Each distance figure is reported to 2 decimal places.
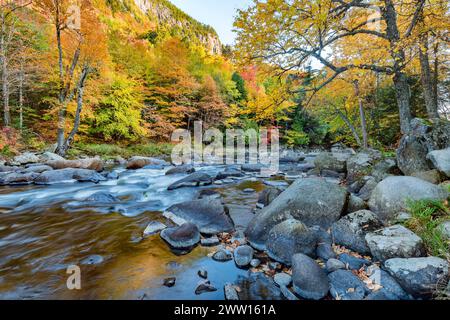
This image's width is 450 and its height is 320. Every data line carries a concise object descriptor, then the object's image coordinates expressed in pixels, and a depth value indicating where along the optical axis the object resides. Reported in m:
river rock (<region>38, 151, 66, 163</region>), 10.23
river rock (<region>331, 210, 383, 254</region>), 3.01
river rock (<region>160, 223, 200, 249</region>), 3.39
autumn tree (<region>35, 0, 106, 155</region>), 11.35
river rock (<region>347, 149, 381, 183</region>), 6.47
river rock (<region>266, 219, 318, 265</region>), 2.90
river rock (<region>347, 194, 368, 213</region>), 3.91
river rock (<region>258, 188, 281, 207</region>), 5.27
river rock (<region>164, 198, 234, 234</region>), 3.93
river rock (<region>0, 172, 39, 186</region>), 7.55
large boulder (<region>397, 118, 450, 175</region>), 4.63
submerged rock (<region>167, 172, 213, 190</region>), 7.34
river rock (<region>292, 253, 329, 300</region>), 2.24
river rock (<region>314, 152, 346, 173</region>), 8.57
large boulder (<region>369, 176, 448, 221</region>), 3.23
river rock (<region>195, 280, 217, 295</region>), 2.43
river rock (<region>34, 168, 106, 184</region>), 7.77
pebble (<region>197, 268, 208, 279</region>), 2.67
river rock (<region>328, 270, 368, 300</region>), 2.18
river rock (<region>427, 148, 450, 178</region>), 3.73
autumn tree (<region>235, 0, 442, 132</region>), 4.56
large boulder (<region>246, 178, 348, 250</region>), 3.64
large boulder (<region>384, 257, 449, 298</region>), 2.07
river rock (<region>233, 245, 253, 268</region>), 2.88
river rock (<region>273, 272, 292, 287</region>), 2.42
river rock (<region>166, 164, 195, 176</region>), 9.70
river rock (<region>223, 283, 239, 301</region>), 2.30
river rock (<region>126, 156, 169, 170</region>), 11.44
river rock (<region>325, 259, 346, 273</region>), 2.57
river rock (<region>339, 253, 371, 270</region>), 2.65
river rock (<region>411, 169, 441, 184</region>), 3.87
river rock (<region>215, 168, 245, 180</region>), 8.86
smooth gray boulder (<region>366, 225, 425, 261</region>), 2.42
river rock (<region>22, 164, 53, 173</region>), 8.69
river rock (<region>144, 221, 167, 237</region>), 3.86
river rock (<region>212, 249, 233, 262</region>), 3.00
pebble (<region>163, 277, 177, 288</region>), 2.51
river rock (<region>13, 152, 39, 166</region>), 10.07
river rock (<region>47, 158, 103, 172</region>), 9.51
